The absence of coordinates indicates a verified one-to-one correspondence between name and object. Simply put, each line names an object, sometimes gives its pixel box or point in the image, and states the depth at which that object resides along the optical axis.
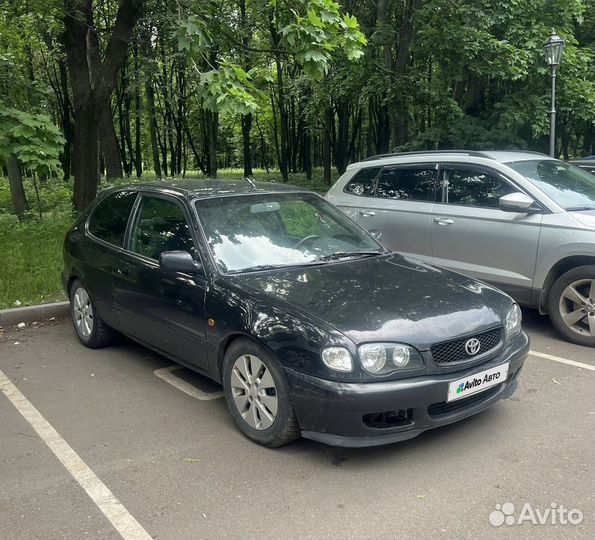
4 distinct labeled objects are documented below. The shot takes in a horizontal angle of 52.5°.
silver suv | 5.71
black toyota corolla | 3.36
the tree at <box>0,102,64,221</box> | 7.84
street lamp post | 11.82
